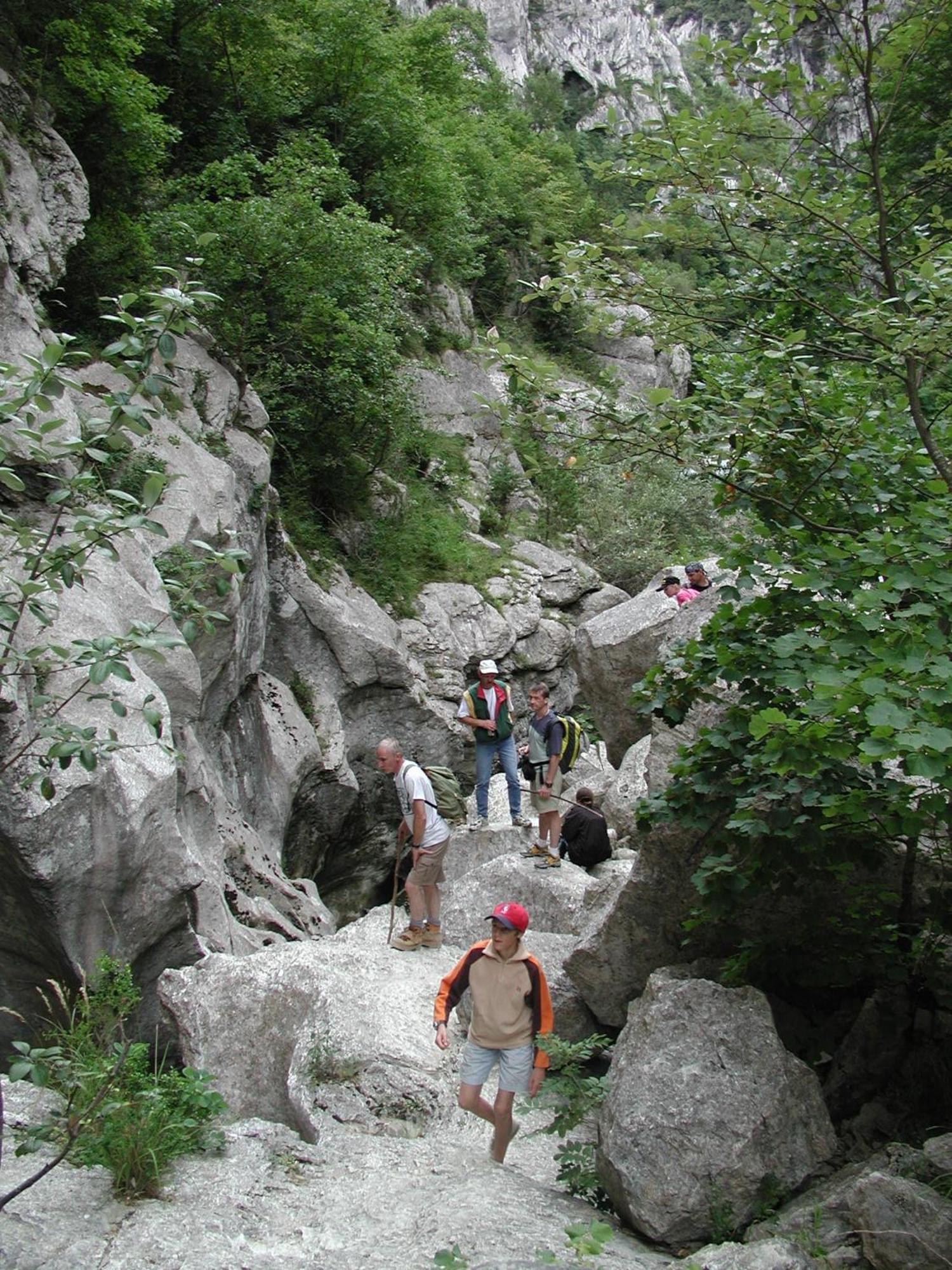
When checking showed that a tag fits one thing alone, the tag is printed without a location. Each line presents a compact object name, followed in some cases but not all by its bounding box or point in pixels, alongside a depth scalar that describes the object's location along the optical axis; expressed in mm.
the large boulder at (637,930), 6508
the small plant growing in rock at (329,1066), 6215
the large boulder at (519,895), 8938
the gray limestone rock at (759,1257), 4090
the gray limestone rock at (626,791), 11709
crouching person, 10055
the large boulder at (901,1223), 4031
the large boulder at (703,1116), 4883
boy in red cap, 5410
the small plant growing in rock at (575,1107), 5293
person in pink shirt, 12516
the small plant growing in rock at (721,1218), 4797
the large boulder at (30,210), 9141
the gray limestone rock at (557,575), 22141
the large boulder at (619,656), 12883
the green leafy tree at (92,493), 3145
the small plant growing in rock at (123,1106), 4426
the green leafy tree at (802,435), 4551
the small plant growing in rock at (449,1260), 3732
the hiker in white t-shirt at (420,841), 7691
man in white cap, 10430
